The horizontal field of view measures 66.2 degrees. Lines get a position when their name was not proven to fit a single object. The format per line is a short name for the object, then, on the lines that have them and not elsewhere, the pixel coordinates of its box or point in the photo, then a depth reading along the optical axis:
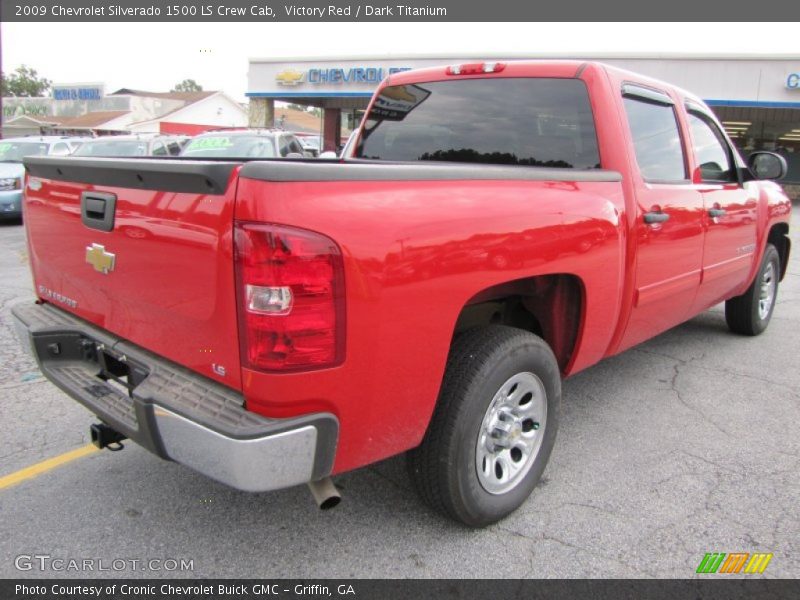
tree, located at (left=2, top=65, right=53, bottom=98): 84.44
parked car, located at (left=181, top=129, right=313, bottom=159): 11.14
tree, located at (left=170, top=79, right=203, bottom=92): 121.31
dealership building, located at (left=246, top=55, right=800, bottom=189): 21.25
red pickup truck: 1.88
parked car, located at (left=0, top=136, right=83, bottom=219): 11.52
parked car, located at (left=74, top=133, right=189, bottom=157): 12.68
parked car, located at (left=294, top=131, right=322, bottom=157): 26.00
